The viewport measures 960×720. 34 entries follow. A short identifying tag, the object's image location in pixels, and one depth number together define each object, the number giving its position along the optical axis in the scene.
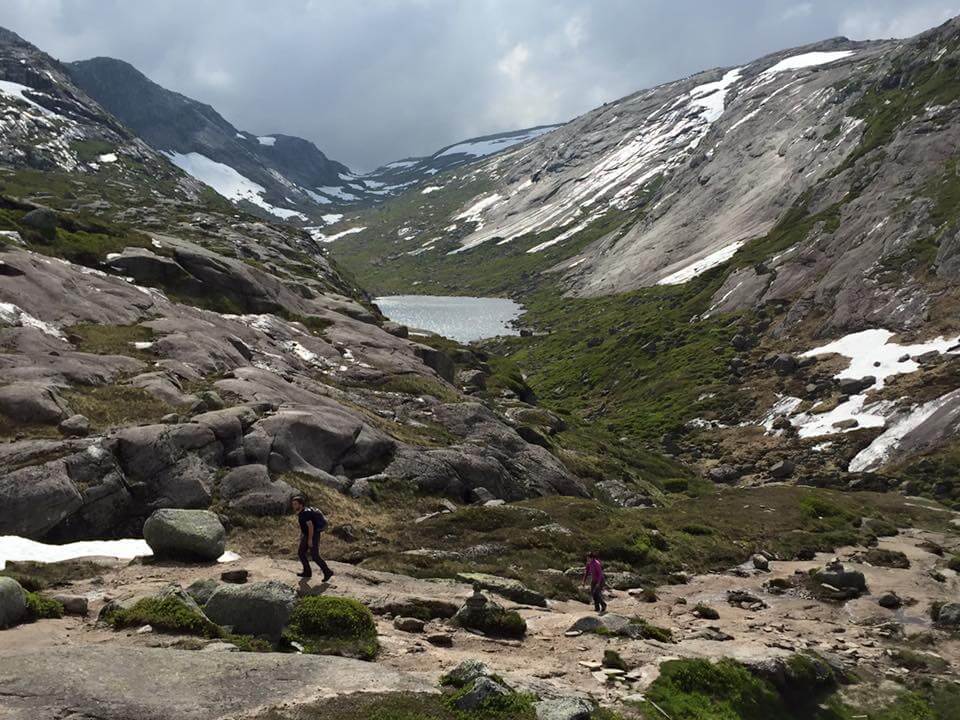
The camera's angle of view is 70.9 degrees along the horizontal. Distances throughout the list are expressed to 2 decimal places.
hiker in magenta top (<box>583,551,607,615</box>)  26.33
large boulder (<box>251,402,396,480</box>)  34.53
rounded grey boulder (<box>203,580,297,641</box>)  17.61
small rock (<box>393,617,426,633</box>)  20.30
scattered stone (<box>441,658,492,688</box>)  15.75
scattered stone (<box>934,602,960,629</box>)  29.47
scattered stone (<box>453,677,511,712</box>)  14.73
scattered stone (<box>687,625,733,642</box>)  24.23
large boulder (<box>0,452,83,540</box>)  24.33
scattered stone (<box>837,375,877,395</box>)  85.75
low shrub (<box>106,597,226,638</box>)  17.11
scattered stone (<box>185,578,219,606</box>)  19.03
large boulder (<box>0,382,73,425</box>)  29.64
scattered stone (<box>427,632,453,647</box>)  19.50
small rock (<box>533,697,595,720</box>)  15.05
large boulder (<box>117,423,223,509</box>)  28.74
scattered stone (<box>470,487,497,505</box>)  41.06
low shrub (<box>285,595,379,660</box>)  17.78
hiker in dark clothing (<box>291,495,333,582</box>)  22.78
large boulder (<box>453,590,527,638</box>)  21.14
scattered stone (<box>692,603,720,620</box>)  27.61
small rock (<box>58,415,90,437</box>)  29.67
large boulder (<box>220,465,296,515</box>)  30.09
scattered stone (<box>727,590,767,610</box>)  30.55
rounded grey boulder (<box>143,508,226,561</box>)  23.86
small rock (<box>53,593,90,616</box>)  18.38
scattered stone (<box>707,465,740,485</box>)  77.94
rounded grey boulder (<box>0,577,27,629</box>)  16.62
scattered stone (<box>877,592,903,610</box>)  31.86
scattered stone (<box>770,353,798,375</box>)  100.69
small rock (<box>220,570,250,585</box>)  21.45
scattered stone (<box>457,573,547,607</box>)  26.27
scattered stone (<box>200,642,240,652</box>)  16.02
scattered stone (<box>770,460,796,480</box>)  75.31
